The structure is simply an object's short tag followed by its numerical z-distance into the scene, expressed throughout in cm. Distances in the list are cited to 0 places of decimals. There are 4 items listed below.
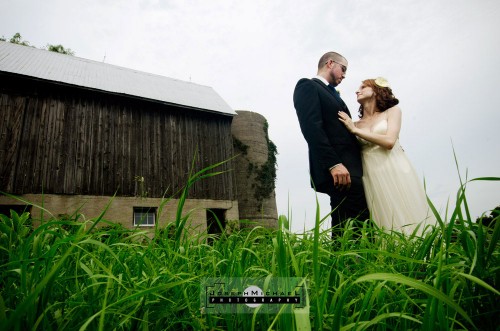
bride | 246
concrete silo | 1255
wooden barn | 825
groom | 242
